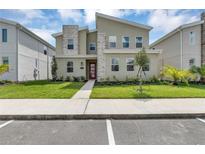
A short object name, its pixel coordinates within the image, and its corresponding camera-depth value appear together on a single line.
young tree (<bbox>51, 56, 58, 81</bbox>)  12.60
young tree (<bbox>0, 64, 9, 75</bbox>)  10.30
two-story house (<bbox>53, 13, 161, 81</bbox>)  11.98
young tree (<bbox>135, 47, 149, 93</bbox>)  8.04
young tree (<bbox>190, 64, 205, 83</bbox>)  10.87
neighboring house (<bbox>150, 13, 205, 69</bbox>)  12.48
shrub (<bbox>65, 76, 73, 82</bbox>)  12.88
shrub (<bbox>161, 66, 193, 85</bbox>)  10.05
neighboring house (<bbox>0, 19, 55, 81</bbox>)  12.14
